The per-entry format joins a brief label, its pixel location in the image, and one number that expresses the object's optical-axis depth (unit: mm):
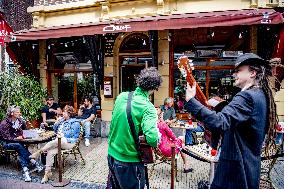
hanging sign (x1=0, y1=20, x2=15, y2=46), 9609
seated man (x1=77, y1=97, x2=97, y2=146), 9126
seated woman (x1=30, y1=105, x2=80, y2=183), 5844
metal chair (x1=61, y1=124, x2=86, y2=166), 6211
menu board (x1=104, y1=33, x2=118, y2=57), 9734
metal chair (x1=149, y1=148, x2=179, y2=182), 5554
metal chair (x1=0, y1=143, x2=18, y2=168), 6261
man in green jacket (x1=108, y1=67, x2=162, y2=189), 2791
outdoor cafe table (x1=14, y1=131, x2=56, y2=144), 6105
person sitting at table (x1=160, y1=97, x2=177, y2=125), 8297
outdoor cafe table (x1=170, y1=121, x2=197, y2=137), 7297
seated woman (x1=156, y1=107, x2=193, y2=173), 5246
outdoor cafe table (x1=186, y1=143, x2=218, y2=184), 4438
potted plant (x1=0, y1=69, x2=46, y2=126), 7775
